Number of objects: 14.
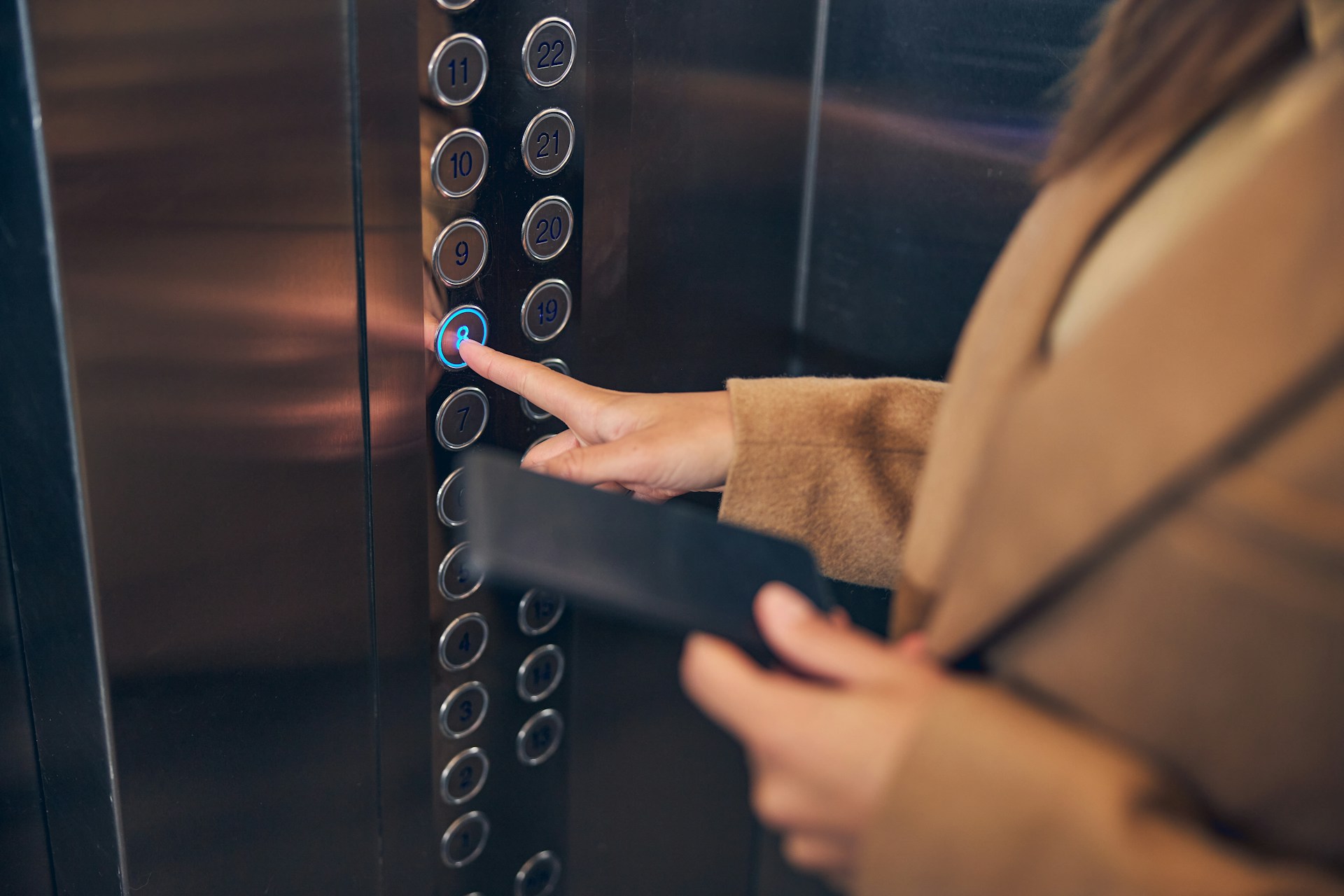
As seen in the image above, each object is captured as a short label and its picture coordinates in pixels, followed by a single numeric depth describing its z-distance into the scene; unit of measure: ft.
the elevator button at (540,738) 3.21
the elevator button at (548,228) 2.61
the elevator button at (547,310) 2.71
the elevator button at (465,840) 3.06
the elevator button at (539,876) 3.36
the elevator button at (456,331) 2.49
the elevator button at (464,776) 2.98
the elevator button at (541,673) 3.14
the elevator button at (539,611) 3.06
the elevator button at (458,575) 2.74
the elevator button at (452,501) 2.65
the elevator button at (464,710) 2.91
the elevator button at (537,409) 2.80
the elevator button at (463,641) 2.83
